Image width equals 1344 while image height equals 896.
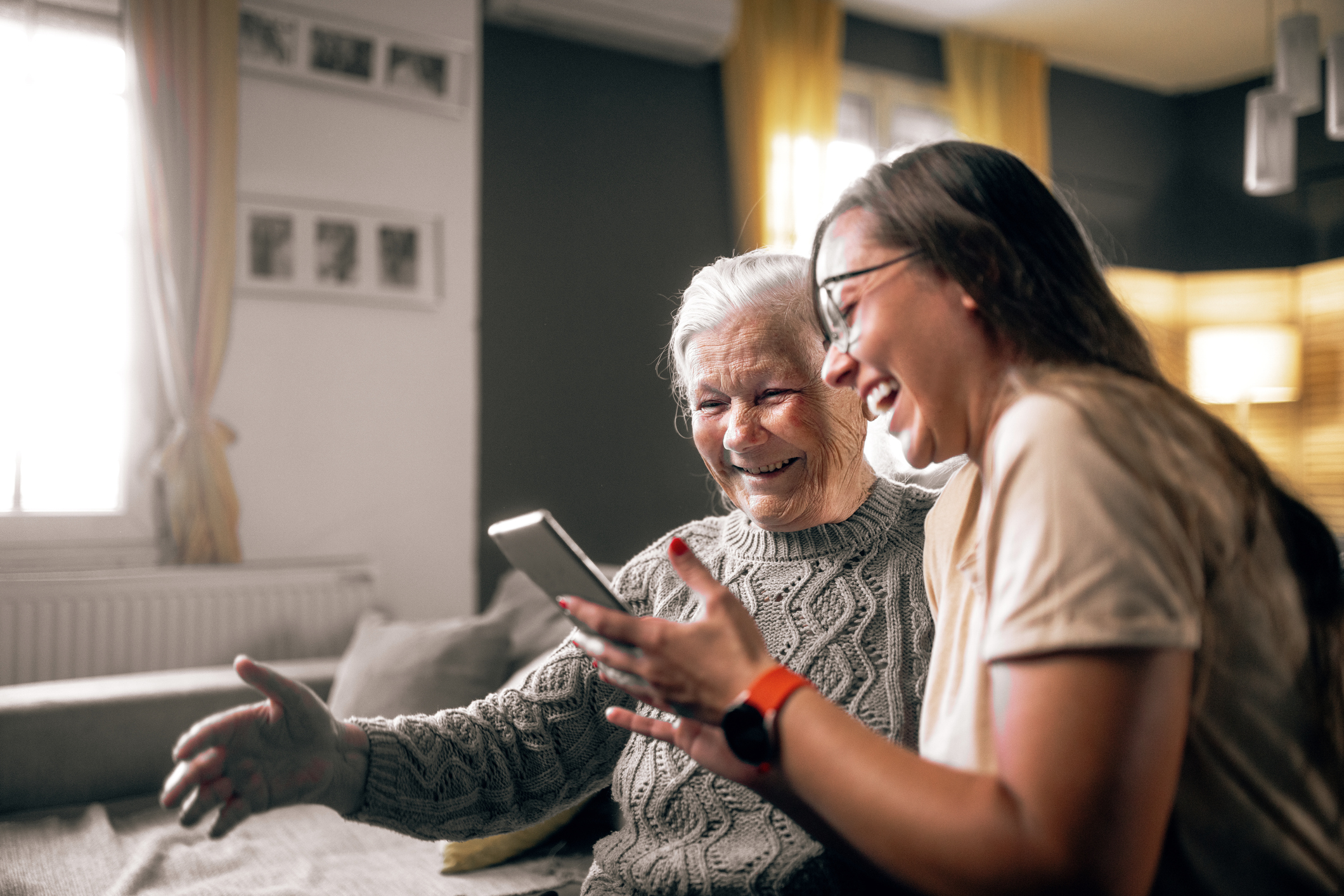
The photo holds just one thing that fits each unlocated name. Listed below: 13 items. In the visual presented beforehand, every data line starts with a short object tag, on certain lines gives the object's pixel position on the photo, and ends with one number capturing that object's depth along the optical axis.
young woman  0.60
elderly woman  1.04
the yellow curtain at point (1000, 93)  5.21
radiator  3.04
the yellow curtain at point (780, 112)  4.52
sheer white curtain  3.27
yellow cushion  1.77
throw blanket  1.73
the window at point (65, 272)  3.21
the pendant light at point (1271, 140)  3.38
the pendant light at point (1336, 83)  3.12
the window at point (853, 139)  4.57
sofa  1.77
